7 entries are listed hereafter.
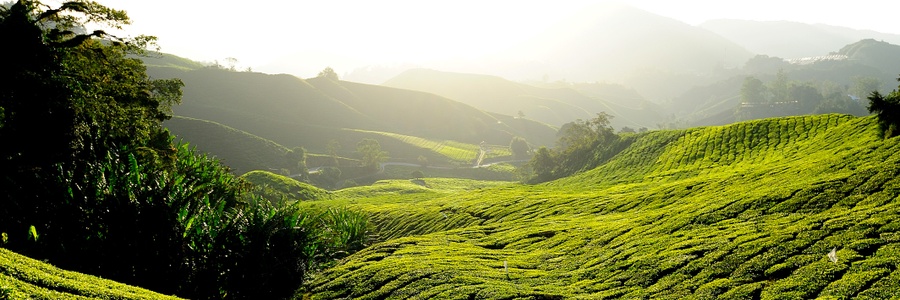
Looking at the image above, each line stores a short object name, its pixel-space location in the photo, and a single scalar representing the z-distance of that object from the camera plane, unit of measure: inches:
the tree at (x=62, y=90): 847.1
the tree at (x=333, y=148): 5972.0
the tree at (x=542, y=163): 4100.9
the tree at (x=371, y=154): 5733.3
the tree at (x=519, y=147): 7480.3
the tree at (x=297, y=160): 5182.1
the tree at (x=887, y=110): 1027.9
